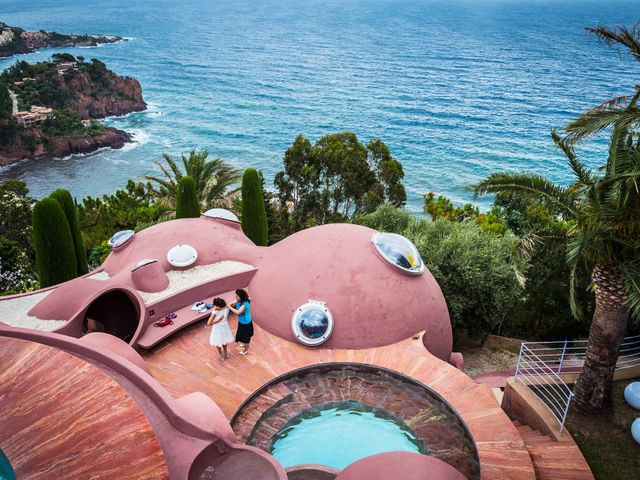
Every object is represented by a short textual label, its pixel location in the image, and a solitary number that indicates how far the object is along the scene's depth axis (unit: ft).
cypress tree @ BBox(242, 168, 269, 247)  82.12
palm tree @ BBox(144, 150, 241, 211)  109.70
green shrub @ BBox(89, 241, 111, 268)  95.61
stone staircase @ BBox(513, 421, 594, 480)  37.42
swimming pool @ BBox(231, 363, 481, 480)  36.35
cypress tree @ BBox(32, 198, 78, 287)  68.74
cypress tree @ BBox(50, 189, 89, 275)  74.43
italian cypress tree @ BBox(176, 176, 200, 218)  80.94
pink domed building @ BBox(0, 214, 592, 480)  22.99
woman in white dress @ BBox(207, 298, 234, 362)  43.47
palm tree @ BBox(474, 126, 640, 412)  40.57
